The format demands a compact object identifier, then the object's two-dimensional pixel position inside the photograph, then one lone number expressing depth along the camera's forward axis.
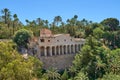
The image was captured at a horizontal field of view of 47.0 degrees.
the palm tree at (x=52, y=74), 31.37
